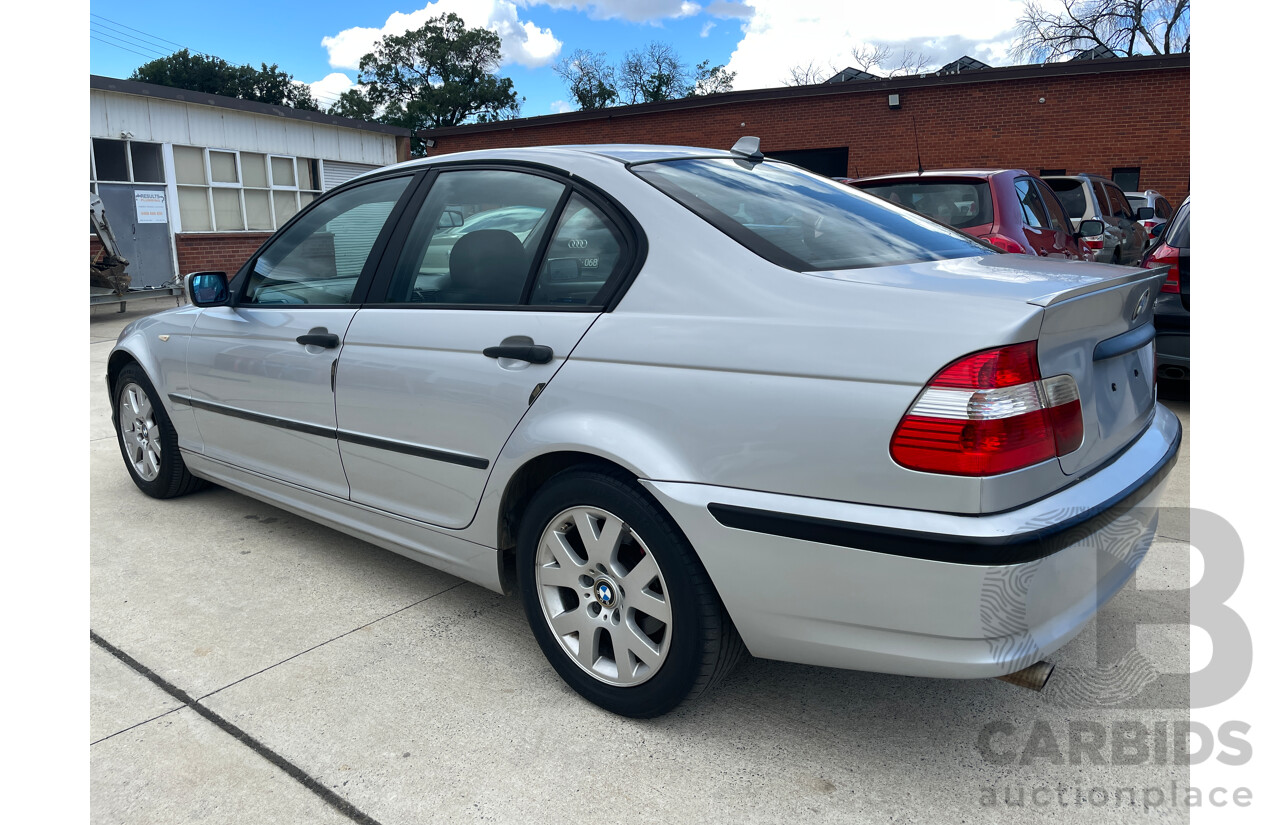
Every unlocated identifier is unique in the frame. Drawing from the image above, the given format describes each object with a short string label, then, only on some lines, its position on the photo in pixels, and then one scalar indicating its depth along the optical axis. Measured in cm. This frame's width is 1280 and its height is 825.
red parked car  611
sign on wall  1700
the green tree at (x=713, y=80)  5322
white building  1661
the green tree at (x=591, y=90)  5138
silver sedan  183
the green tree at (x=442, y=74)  5462
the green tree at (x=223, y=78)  5753
